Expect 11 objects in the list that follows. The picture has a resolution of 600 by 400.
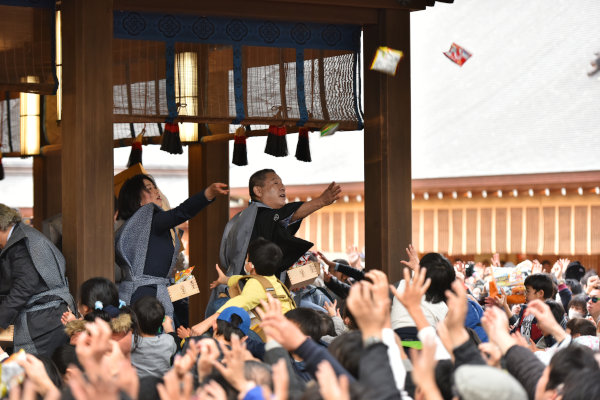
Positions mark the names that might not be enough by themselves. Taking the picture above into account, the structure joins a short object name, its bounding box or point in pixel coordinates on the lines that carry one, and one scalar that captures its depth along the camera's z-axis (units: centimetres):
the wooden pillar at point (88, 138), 1024
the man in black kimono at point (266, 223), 1167
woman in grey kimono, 1105
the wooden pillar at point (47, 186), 1819
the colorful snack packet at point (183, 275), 1172
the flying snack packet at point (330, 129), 1259
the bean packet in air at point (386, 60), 1124
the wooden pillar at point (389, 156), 1178
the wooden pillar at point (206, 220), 1591
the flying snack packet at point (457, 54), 1197
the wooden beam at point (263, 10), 1112
